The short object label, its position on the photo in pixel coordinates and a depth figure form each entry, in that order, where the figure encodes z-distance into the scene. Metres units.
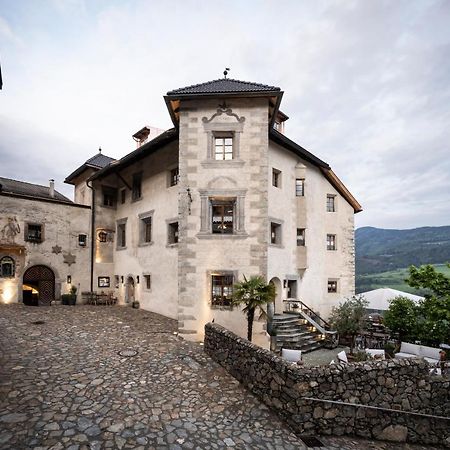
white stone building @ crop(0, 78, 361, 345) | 12.27
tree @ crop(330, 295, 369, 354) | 14.27
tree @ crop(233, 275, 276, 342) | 10.51
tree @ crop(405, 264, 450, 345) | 11.46
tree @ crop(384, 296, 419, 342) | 12.92
